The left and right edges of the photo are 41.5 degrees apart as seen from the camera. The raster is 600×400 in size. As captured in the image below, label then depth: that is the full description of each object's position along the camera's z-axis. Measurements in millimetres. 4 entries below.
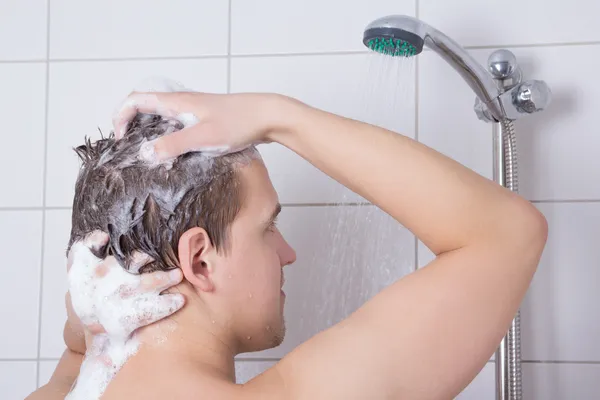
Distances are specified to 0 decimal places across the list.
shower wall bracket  1383
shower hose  1399
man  881
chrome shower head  1248
